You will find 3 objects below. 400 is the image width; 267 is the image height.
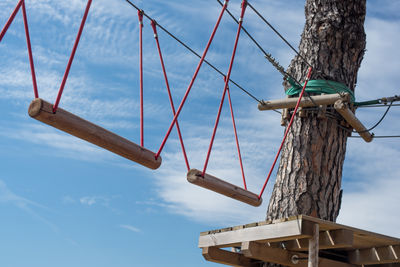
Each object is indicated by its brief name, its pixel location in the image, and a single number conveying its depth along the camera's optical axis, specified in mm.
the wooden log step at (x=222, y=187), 3457
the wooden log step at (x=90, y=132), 2629
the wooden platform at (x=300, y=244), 3684
